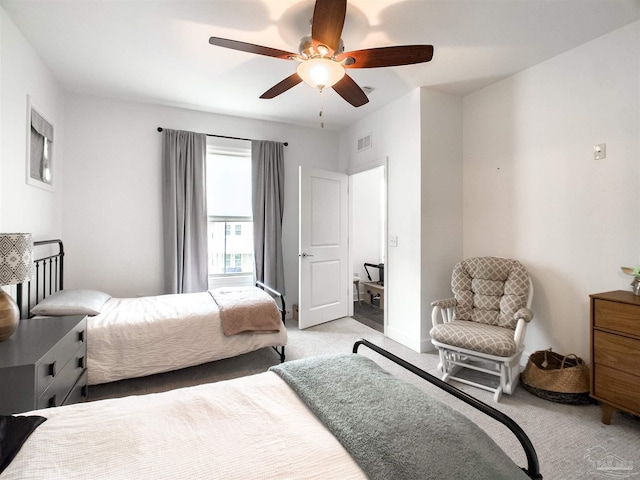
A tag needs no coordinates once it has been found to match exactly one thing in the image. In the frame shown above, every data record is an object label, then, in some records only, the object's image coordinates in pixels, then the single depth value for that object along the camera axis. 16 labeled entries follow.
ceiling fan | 1.71
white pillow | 2.26
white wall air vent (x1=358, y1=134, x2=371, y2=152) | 4.09
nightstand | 1.40
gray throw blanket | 0.86
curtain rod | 3.97
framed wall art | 2.55
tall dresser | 1.88
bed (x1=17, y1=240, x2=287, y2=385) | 2.27
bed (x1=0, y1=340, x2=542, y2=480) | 0.85
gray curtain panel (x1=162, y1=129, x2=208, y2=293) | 3.69
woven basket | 2.24
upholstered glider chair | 2.38
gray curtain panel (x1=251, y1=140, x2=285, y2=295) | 4.16
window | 4.12
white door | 3.91
